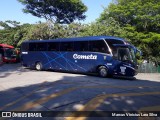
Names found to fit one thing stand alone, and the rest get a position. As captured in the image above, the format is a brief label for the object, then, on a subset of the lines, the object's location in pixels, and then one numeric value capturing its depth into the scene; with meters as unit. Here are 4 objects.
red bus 34.56
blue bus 19.47
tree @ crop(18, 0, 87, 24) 42.28
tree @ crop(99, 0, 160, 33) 32.44
